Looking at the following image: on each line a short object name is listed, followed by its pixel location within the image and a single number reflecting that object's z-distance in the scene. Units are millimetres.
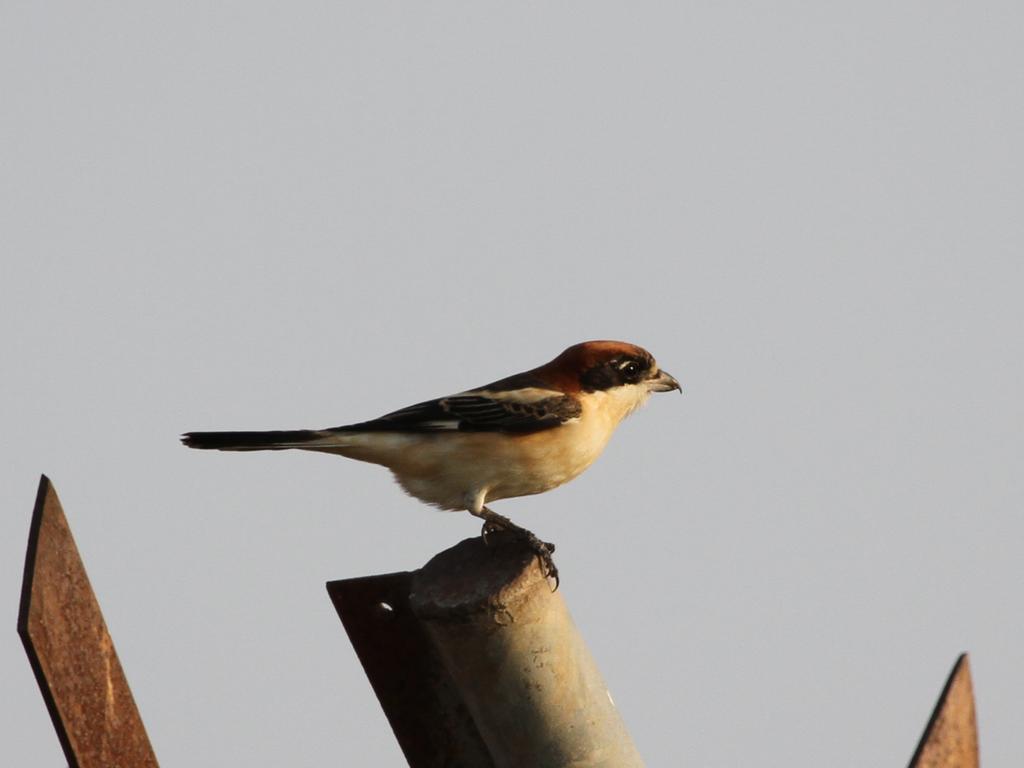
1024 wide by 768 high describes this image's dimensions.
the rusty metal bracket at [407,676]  7344
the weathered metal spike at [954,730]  5094
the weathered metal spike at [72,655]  5855
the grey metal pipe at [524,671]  6582
